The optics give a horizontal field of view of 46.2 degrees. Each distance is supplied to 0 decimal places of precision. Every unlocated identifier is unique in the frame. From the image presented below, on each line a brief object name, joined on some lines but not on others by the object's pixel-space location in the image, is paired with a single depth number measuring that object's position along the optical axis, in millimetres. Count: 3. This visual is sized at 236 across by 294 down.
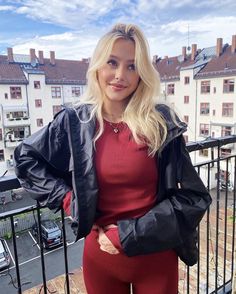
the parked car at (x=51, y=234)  10266
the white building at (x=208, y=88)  15031
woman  1061
